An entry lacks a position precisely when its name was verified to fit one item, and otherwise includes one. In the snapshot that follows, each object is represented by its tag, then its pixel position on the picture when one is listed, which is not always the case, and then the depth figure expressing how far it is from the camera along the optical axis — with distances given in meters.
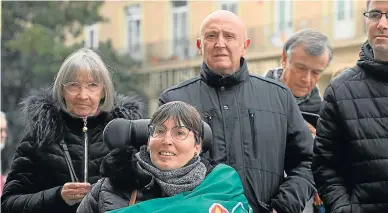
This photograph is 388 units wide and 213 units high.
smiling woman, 4.38
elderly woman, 5.67
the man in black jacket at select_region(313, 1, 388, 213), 4.91
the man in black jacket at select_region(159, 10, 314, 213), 5.22
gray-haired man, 6.35
